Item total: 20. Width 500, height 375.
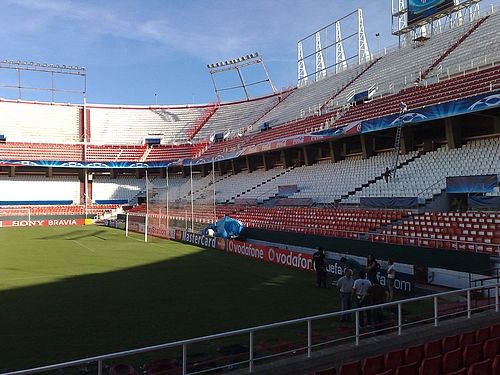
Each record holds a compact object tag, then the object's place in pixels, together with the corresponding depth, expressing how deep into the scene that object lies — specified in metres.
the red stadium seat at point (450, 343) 7.48
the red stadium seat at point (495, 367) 6.57
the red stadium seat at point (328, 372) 5.89
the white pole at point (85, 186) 57.82
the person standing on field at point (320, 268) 15.61
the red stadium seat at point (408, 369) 6.33
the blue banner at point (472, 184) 19.75
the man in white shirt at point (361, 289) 10.23
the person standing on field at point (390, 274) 13.04
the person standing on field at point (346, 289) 11.00
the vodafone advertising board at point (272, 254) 19.25
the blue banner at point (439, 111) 21.58
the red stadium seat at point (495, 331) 8.15
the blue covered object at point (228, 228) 28.69
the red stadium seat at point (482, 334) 7.98
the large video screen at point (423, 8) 36.78
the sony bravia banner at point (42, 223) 48.22
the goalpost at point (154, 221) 36.47
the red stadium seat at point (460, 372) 6.30
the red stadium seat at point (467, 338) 7.74
